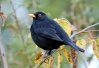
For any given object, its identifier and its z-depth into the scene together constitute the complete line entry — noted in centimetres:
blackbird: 831
